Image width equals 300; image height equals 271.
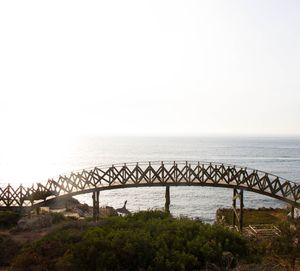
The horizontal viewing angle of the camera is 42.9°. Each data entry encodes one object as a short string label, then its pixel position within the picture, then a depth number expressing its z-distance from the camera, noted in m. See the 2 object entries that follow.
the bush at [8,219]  24.92
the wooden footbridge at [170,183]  27.81
